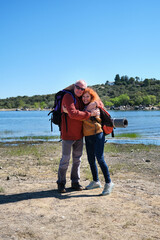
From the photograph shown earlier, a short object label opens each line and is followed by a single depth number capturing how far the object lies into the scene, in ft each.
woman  17.63
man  17.13
